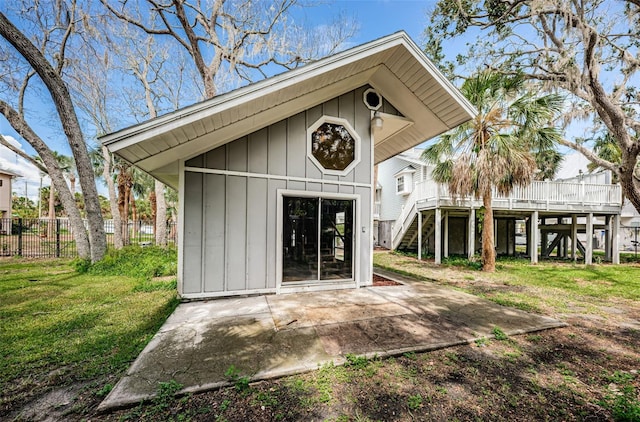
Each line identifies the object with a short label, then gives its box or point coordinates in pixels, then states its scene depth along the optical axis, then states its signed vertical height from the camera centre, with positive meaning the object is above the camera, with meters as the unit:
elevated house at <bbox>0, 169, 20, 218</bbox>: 22.27 +1.86
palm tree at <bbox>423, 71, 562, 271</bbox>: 7.69 +2.47
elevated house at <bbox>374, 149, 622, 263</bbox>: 10.88 +0.05
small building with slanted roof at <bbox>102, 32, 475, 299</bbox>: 4.27 +0.96
